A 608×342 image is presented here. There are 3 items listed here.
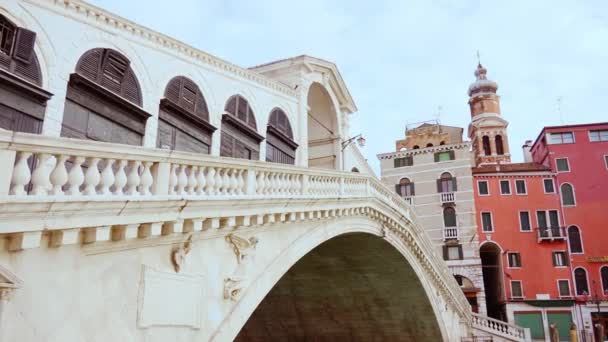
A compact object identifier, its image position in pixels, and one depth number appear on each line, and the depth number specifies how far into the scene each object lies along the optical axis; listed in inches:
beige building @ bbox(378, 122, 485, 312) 1157.1
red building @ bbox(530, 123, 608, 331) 1098.7
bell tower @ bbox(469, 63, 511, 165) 1710.3
